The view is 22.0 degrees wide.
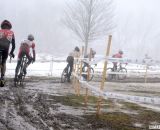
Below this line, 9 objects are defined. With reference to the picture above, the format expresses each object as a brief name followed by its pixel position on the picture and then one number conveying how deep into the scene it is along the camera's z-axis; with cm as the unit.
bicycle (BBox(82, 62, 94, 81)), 2022
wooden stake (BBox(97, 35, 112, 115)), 951
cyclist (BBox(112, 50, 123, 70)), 2409
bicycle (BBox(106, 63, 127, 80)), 2384
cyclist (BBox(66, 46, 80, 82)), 1980
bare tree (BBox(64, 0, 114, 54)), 3845
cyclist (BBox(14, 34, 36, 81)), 1519
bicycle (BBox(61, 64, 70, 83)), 1989
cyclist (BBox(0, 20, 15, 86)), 1162
